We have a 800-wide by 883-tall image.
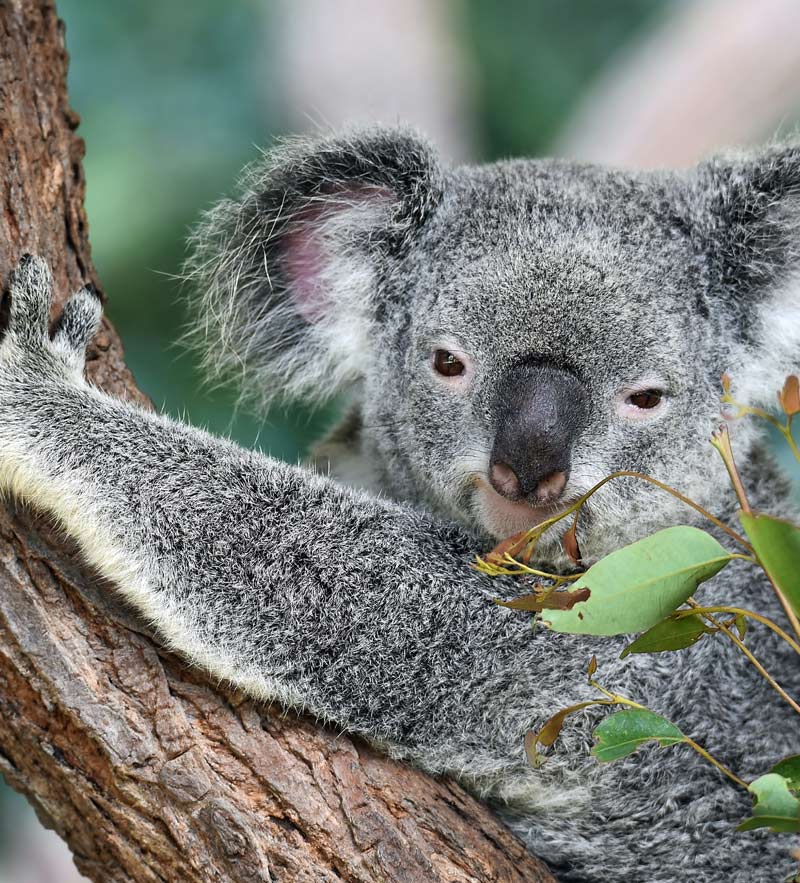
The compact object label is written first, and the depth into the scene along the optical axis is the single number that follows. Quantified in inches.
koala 112.4
